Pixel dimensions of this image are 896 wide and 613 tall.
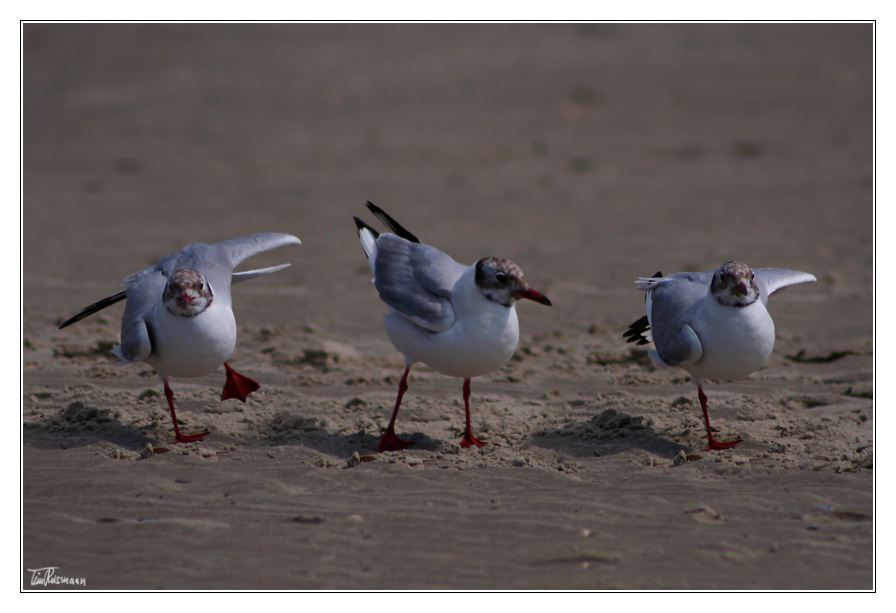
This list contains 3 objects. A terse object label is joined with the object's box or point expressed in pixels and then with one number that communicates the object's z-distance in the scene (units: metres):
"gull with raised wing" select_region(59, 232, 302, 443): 10.99
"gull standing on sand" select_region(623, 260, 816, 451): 10.80
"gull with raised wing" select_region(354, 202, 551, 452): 10.80
